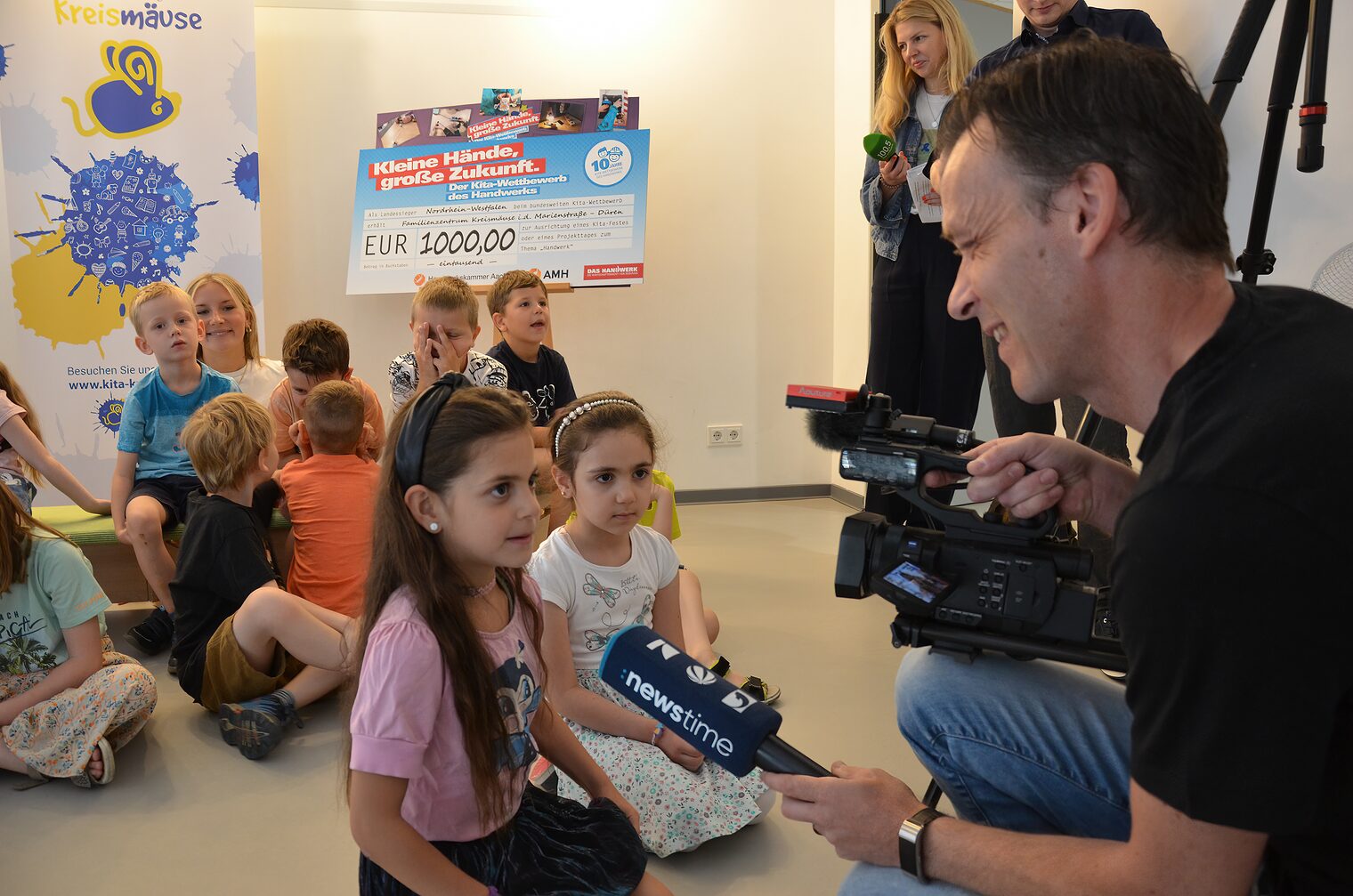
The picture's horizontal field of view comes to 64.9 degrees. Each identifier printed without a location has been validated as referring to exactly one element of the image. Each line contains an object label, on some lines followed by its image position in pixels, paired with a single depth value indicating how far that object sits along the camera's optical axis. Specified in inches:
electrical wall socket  194.5
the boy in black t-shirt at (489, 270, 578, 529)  139.2
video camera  43.3
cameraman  29.0
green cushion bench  120.0
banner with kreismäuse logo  163.5
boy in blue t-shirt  119.5
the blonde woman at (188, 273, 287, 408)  137.6
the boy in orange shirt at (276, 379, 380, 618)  104.1
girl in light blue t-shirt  82.8
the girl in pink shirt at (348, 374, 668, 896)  46.9
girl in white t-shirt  71.4
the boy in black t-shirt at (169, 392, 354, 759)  93.0
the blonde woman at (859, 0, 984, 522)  116.4
